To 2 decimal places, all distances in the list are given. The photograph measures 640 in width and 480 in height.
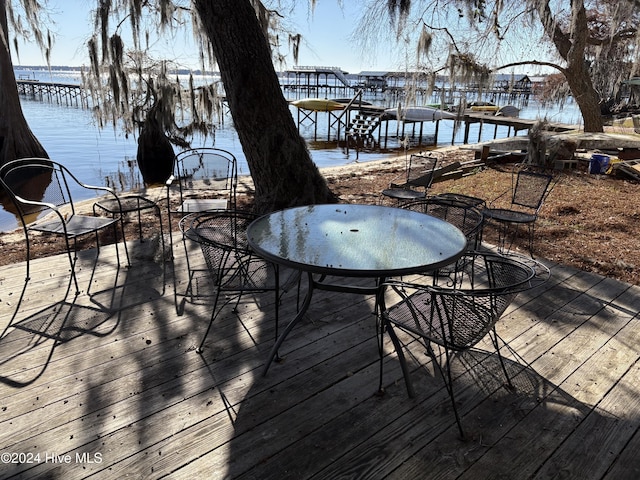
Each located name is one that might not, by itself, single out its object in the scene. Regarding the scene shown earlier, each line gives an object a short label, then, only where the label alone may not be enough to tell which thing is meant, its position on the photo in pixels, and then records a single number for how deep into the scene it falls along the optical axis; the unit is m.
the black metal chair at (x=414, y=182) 4.60
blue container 7.52
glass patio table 1.89
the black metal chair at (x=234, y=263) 2.29
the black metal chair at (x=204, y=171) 4.59
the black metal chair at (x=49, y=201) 2.97
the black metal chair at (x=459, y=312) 1.72
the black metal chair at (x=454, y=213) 3.27
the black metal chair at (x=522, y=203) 3.65
